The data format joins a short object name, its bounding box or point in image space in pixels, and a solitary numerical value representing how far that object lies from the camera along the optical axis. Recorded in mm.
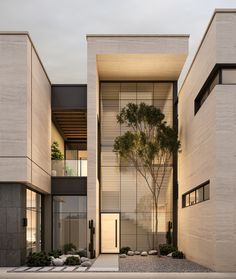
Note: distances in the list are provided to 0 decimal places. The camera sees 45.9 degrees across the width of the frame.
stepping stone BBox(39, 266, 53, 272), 10910
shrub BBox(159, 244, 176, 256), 15049
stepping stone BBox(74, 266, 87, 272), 10959
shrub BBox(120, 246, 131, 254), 15493
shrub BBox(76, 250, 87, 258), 14178
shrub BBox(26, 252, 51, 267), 11659
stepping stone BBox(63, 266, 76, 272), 10976
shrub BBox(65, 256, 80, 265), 12024
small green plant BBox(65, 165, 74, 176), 15065
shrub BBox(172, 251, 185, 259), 14130
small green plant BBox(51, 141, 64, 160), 15968
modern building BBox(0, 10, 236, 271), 10630
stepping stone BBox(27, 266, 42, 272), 10843
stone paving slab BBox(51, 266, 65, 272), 10923
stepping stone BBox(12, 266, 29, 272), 10796
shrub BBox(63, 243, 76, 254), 14891
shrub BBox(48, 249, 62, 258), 13489
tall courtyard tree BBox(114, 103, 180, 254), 14843
